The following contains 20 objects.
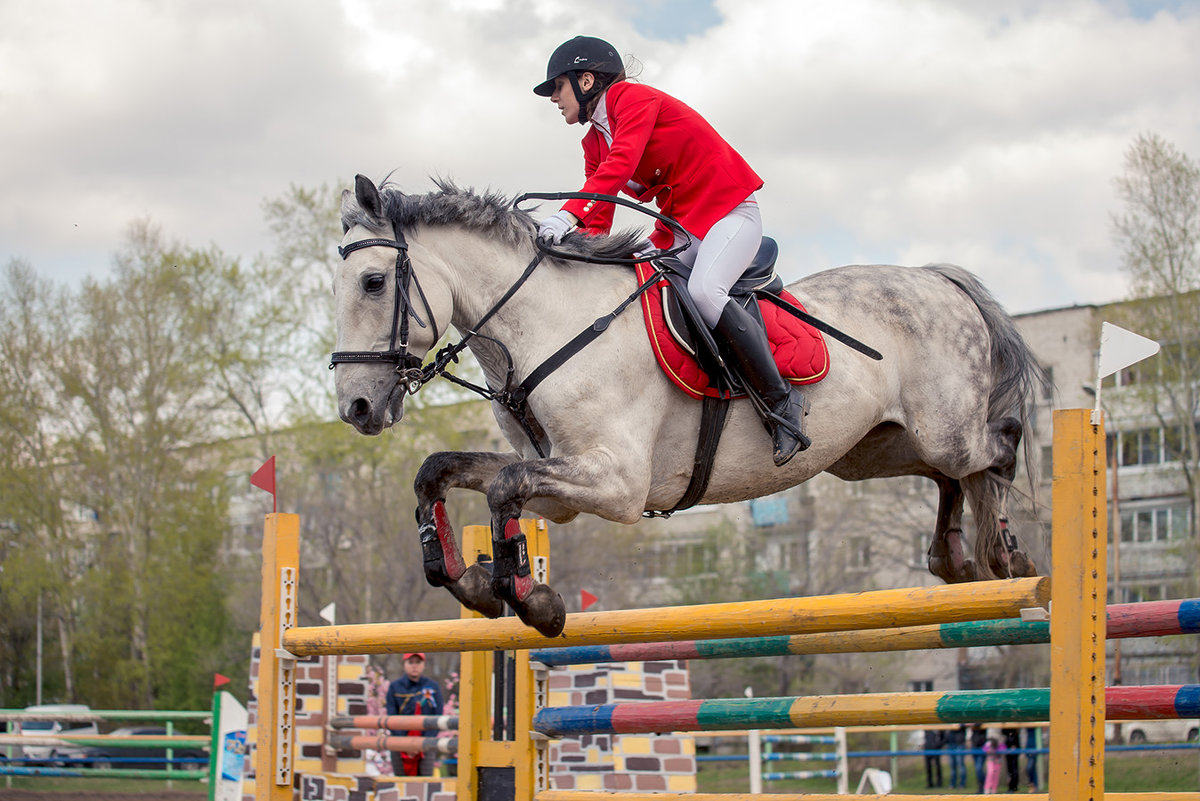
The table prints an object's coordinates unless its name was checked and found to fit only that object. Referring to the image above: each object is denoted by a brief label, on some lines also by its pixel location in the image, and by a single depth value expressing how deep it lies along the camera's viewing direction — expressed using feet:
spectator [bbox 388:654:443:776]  63.10
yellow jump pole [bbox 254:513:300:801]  29.55
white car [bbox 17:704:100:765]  90.12
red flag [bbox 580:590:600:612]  53.52
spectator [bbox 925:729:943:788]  100.83
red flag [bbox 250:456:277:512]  31.65
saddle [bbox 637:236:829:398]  26.27
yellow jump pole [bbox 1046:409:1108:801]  17.15
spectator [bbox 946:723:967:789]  100.07
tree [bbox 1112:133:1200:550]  161.99
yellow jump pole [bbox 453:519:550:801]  29.19
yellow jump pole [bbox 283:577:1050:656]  18.44
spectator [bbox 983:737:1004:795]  87.04
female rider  26.30
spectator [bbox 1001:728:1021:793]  78.07
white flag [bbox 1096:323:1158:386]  19.06
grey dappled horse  24.41
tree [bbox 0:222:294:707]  188.75
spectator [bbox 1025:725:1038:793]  86.58
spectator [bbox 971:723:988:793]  94.50
